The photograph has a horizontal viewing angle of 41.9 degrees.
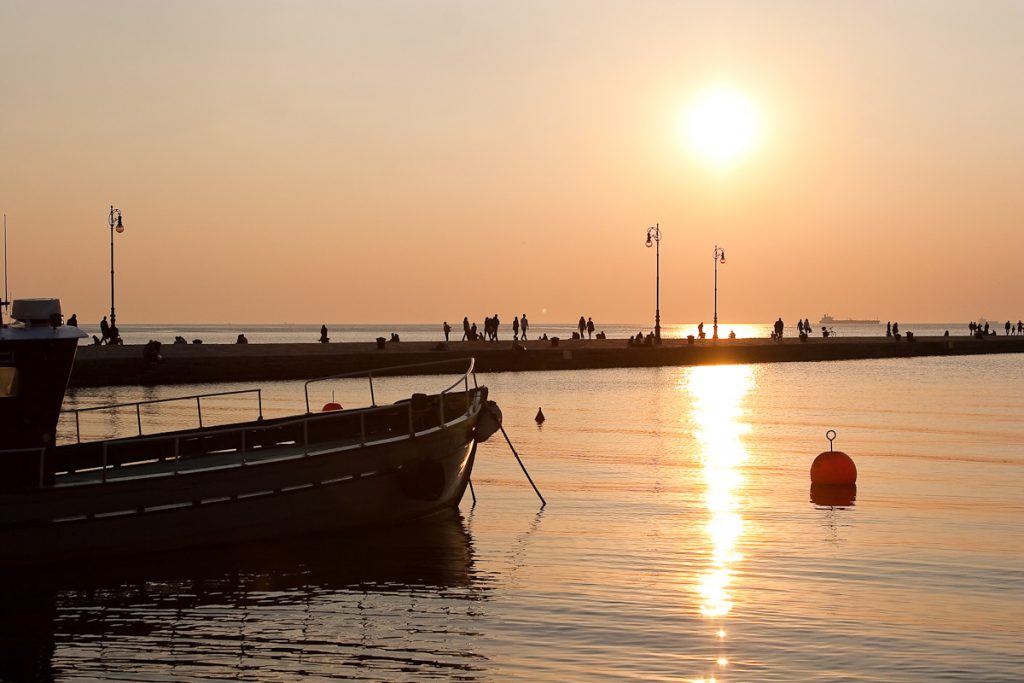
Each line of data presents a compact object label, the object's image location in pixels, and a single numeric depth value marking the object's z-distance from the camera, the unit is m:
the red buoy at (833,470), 29.83
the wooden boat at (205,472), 20.47
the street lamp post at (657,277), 98.25
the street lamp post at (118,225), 75.94
